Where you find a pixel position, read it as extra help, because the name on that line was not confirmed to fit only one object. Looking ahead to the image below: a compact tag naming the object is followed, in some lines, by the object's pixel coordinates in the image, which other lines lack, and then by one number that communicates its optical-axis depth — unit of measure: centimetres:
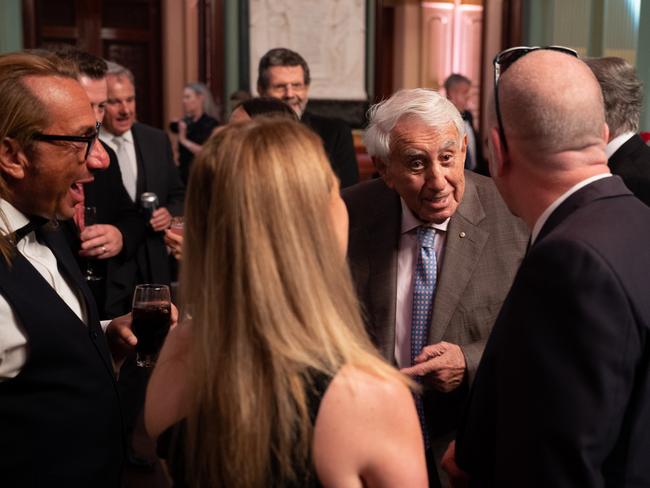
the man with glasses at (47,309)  173
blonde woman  126
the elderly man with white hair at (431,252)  237
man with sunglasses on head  137
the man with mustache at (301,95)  416
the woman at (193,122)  677
